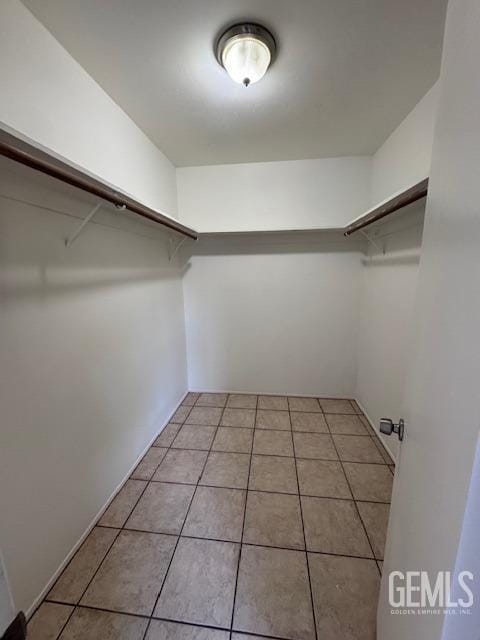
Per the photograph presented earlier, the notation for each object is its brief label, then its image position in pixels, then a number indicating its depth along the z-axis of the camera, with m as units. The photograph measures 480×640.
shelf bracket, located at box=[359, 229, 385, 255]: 2.12
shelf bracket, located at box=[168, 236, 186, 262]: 2.44
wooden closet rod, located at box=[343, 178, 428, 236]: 1.14
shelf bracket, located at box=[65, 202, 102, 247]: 1.24
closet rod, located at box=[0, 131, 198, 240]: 0.74
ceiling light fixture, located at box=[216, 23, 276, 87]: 1.12
